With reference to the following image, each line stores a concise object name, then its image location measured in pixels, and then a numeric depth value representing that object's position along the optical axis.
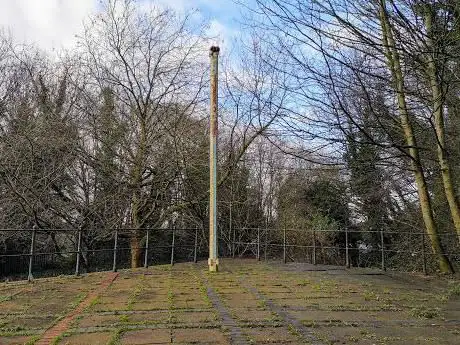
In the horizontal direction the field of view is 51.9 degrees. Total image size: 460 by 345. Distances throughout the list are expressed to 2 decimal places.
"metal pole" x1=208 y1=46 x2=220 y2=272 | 11.24
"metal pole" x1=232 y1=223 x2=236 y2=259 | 18.27
